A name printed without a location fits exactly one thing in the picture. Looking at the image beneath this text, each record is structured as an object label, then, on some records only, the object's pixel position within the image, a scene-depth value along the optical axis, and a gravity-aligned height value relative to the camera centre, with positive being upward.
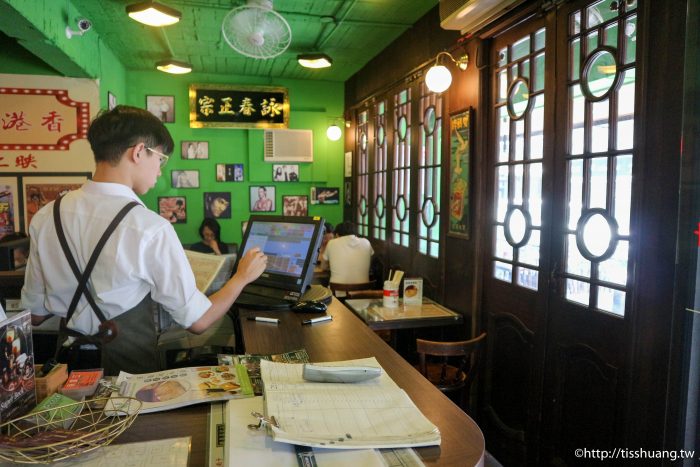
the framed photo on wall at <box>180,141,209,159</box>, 6.22 +0.63
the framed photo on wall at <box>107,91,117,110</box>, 4.97 +1.03
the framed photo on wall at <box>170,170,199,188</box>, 6.20 +0.27
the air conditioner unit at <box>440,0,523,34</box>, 2.69 +1.06
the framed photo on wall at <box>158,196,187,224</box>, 6.21 -0.11
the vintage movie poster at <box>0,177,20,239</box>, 4.47 -0.05
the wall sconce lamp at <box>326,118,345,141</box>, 6.23 +0.84
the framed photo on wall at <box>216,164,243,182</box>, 6.36 +0.34
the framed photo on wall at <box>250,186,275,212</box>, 6.46 +0.02
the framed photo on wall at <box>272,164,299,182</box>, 6.50 +0.35
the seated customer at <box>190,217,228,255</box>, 5.84 -0.46
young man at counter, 1.40 -0.18
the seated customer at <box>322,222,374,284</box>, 4.65 -0.56
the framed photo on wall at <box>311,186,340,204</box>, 6.66 +0.06
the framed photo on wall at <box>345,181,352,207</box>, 6.37 +0.08
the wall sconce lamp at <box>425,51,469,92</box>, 3.25 +0.79
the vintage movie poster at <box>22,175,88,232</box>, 4.49 +0.11
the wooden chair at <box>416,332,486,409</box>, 2.56 -0.95
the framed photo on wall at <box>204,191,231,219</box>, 6.33 -0.06
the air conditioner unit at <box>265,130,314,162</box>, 6.42 +0.70
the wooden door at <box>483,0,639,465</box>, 2.11 -0.16
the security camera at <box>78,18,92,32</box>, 3.78 +1.33
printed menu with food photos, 1.13 -0.45
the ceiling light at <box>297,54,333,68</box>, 4.94 +1.39
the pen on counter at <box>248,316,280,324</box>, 1.95 -0.47
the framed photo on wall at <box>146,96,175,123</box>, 6.11 +1.14
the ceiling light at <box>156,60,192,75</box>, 5.18 +1.39
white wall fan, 3.07 +1.07
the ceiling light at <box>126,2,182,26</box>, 3.47 +1.32
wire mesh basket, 0.84 -0.44
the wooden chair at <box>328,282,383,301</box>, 3.85 -0.73
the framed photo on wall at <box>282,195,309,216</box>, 6.59 -0.06
